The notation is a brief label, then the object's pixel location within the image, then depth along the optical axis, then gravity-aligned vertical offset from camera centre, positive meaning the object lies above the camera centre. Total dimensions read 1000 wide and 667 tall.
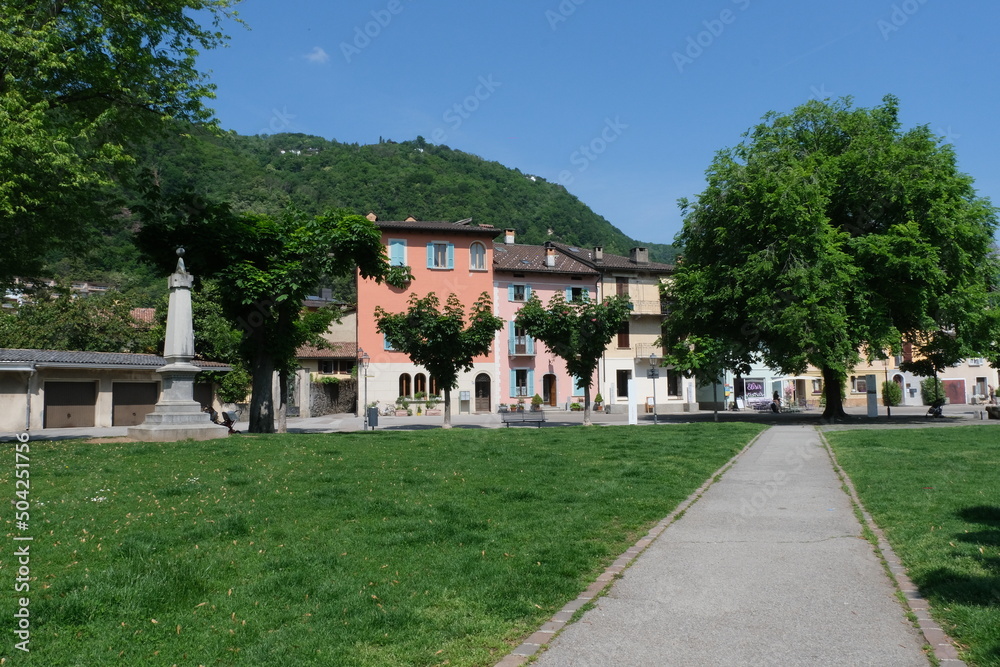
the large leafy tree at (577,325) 31.31 +3.01
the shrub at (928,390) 58.99 +0.06
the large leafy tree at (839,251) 27.55 +5.53
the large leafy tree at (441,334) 29.72 +2.58
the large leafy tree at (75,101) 15.41 +7.62
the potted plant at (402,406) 44.53 -0.54
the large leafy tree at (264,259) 21.38 +4.27
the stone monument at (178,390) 17.72 +0.25
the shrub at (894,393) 58.69 -0.16
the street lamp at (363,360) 39.12 +2.12
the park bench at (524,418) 31.19 -0.96
